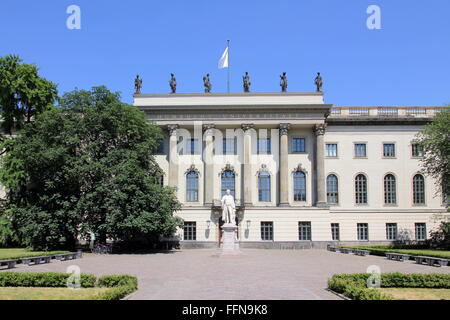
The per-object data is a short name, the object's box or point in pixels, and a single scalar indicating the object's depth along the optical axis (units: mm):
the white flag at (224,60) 57681
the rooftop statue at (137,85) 59594
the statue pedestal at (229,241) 39866
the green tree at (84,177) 42125
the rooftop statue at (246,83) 59812
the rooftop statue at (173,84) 60125
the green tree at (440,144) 44344
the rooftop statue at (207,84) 60219
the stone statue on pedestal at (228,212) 42125
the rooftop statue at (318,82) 59031
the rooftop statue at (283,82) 59462
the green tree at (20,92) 43875
